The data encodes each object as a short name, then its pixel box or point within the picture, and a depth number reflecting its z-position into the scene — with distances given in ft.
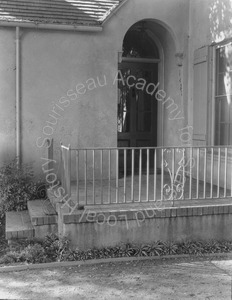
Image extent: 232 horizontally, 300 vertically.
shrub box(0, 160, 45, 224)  22.15
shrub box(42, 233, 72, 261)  16.81
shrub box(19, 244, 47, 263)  16.67
